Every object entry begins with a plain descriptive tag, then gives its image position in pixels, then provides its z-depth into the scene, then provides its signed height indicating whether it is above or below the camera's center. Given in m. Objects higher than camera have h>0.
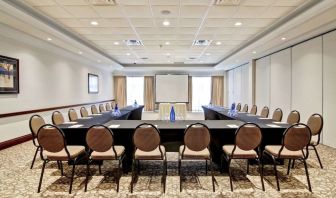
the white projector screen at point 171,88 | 13.32 +0.49
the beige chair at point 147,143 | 2.94 -0.63
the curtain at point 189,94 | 13.80 +0.14
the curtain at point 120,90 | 13.80 +0.38
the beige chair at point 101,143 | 2.93 -0.63
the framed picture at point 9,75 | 4.84 +0.47
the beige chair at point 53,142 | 2.89 -0.60
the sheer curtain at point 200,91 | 13.95 +0.33
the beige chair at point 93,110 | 6.53 -0.41
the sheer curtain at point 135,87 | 13.93 +0.57
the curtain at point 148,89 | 13.77 +0.44
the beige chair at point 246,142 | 2.96 -0.62
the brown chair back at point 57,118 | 4.46 -0.46
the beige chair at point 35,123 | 3.74 -0.48
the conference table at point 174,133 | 3.60 -0.60
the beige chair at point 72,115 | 5.00 -0.43
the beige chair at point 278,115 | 4.93 -0.43
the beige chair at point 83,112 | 5.61 -0.41
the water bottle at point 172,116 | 4.55 -0.41
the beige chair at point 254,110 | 6.31 -0.40
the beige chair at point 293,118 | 4.49 -0.44
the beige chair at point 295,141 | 2.90 -0.59
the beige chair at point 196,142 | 2.97 -0.62
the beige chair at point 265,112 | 5.41 -0.39
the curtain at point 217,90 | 13.80 +0.39
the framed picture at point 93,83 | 9.81 +0.60
